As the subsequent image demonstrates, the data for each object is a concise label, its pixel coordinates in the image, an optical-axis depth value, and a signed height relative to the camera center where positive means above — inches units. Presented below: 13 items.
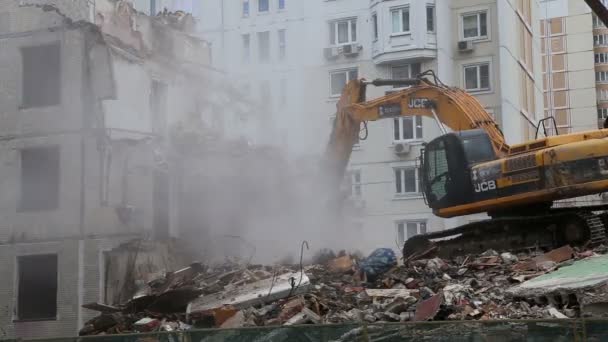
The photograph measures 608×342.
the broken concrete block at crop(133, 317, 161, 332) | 495.5 -78.3
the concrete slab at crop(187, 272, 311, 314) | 504.1 -62.5
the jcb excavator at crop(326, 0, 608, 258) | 540.1 +10.5
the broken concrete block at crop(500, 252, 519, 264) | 532.1 -44.4
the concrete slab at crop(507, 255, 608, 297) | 410.6 -47.7
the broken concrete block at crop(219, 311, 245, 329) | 458.9 -71.4
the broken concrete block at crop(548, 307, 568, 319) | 396.8 -60.9
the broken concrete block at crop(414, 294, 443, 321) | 421.7 -61.0
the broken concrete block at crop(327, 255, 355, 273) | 611.5 -54.4
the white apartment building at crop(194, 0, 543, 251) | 1160.2 +202.9
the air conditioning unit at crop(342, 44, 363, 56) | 1320.1 +235.6
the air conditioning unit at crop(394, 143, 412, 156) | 1255.5 +69.3
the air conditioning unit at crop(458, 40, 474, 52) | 1300.6 +234.5
